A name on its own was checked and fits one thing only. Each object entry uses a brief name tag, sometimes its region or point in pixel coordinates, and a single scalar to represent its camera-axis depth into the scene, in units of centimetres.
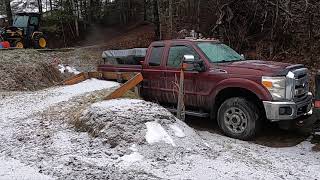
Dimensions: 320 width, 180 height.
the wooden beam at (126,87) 817
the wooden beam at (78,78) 1155
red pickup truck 734
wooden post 787
